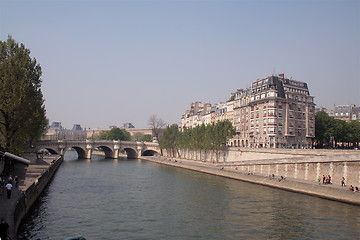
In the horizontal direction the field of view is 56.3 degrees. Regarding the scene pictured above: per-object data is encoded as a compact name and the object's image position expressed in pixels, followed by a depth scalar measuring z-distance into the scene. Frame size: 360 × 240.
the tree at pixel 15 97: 38.12
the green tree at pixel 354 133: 95.06
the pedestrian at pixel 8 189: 27.90
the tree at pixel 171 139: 121.44
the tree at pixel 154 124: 160.12
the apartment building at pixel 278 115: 84.19
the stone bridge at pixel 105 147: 111.06
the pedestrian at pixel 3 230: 17.14
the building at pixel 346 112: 142.62
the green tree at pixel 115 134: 191.00
